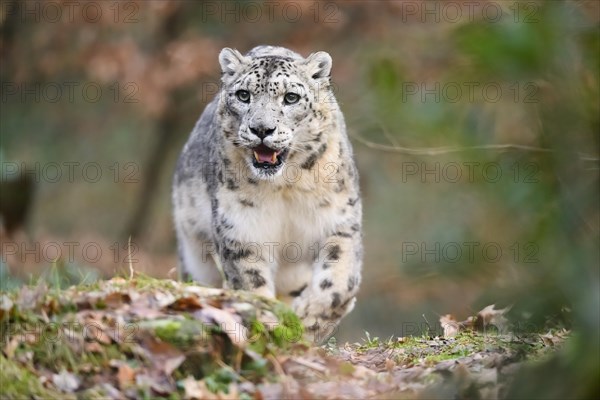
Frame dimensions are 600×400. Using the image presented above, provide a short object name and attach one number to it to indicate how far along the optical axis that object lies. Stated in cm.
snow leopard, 1573
